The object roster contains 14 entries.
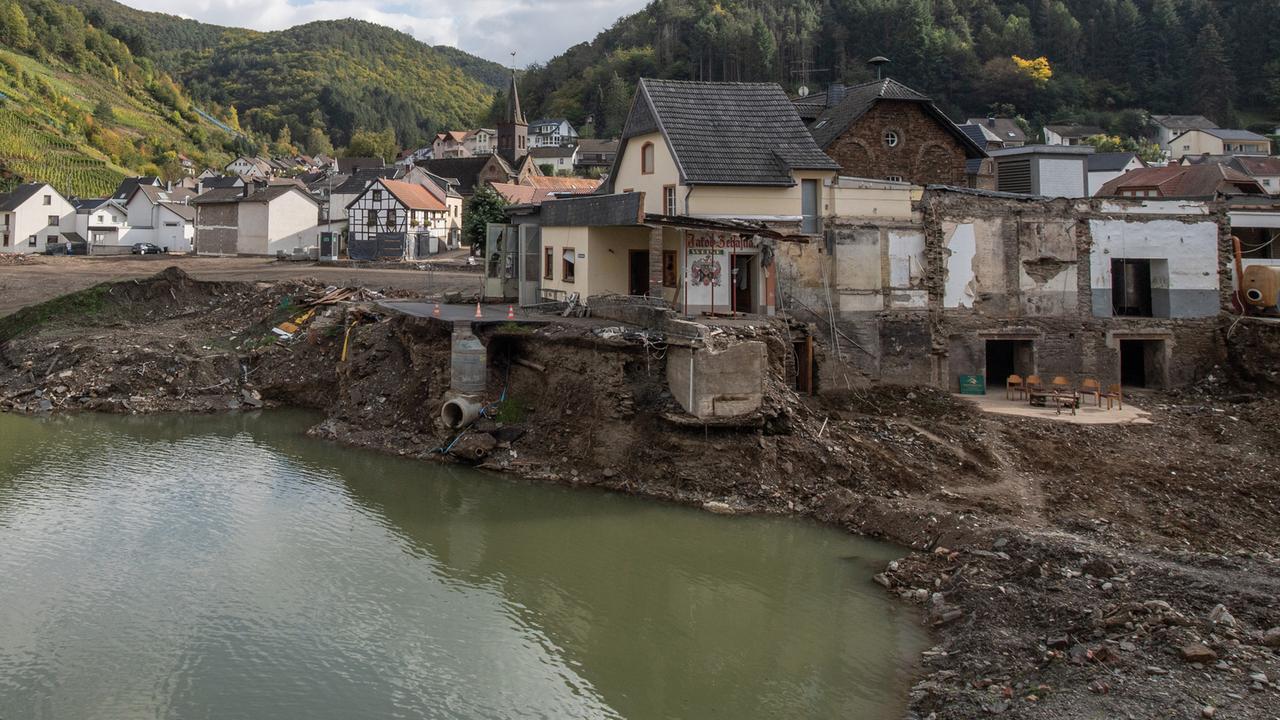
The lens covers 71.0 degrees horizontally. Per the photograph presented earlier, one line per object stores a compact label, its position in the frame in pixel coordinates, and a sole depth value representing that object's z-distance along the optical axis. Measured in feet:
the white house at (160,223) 251.60
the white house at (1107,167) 205.98
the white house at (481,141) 420.77
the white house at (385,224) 206.39
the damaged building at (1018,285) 84.07
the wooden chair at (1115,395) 79.61
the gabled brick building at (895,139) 105.81
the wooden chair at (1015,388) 82.38
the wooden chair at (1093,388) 79.36
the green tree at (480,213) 165.07
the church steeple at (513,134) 371.35
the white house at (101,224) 244.01
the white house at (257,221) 207.41
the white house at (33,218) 232.32
